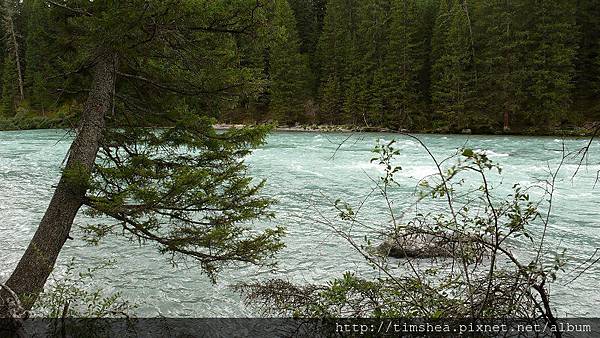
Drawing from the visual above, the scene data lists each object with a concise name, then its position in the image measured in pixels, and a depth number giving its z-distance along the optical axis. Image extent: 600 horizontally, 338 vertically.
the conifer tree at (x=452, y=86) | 31.94
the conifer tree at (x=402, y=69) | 36.28
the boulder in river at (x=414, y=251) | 6.06
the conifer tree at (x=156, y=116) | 4.01
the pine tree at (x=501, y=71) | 30.59
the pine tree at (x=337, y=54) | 41.22
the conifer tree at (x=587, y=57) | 31.25
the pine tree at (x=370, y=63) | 37.19
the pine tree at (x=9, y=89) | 44.03
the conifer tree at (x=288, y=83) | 43.31
